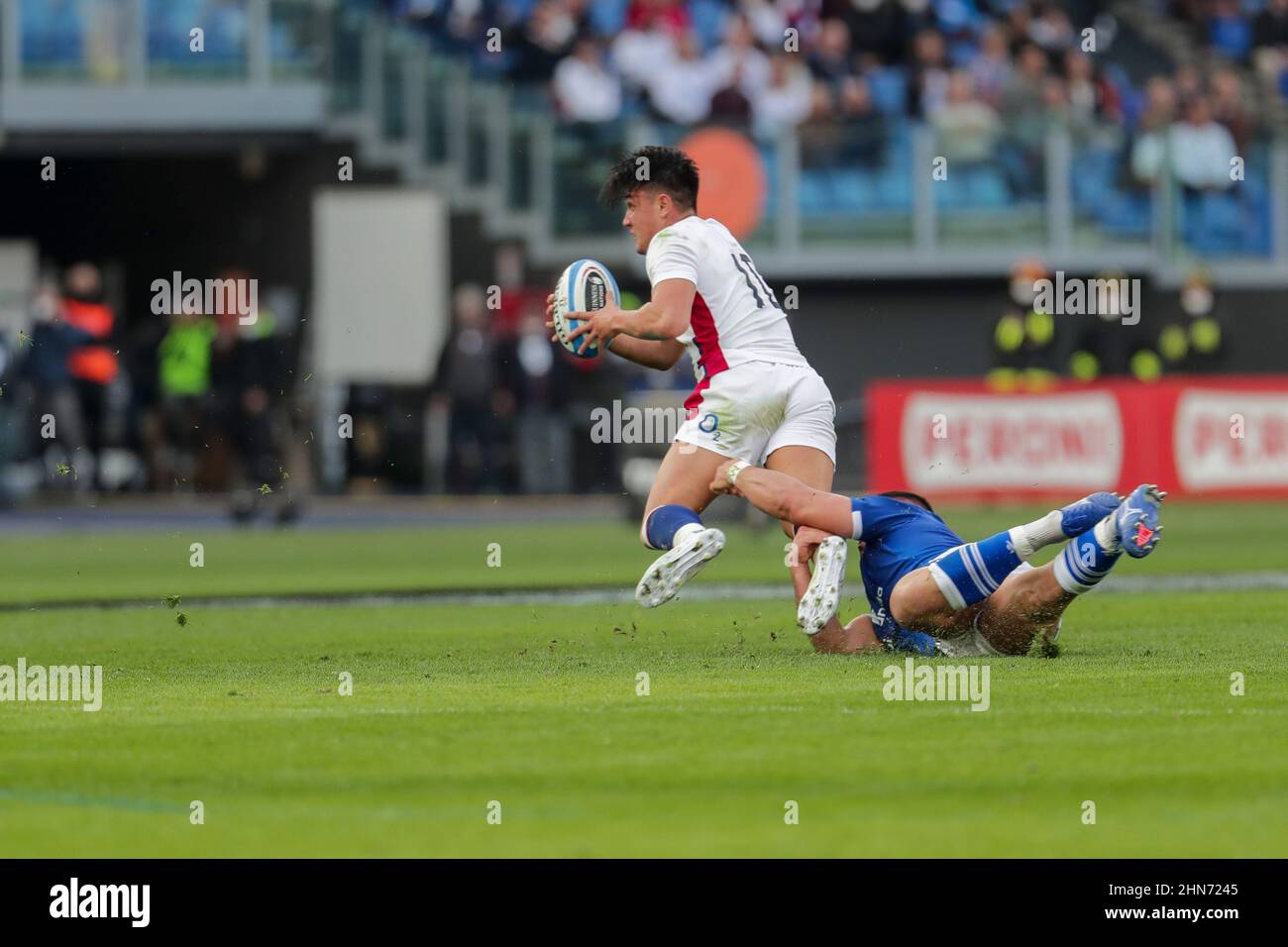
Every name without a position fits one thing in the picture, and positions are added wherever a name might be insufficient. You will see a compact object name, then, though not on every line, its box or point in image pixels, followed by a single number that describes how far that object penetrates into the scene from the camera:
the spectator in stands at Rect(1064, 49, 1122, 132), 30.28
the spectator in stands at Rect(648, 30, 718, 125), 29.81
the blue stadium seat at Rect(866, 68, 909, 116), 30.34
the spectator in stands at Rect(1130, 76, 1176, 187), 29.11
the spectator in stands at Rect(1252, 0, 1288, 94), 31.89
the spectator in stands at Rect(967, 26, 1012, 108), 29.25
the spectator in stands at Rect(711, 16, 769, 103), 30.14
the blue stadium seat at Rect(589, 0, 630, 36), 30.59
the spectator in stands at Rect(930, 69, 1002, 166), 28.73
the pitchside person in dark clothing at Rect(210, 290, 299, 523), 26.75
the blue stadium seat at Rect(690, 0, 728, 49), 30.95
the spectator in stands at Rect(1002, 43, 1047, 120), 28.97
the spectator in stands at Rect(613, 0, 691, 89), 30.05
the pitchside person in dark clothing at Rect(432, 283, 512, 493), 27.70
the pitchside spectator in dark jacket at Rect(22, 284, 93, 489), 26.84
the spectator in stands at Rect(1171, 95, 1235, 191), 29.11
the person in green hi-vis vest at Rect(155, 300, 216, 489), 28.14
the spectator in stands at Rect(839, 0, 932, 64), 30.84
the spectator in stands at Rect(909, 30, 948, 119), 30.08
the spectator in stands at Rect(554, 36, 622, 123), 29.61
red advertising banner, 26.33
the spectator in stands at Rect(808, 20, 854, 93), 30.45
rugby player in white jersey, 10.95
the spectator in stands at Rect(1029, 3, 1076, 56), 31.22
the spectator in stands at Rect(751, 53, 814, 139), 29.89
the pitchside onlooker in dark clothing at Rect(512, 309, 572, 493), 28.17
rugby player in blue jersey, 9.34
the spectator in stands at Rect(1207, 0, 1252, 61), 33.09
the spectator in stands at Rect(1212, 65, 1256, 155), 29.48
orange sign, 29.52
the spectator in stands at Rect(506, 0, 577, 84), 29.86
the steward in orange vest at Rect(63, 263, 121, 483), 26.55
